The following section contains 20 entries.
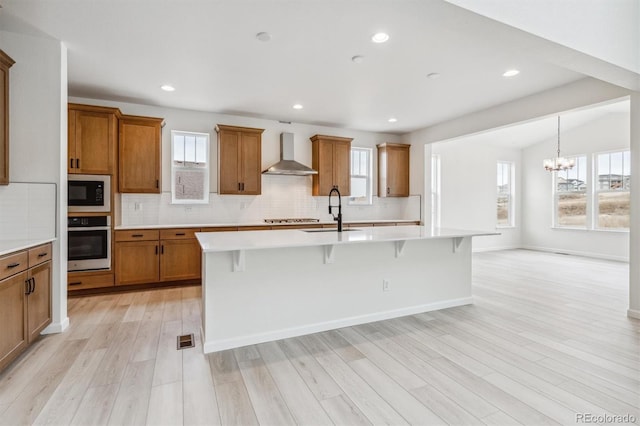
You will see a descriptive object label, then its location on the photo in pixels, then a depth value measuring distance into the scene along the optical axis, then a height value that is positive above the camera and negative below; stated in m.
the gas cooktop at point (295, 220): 5.57 -0.13
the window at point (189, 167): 5.18 +0.74
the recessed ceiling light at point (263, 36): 2.89 +1.61
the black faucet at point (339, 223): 3.52 -0.12
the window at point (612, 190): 6.89 +0.49
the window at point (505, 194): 8.62 +0.51
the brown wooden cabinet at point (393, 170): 6.55 +0.89
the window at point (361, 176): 6.59 +0.76
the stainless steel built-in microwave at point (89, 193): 4.04 +0.25
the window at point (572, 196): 7.58 +0.41
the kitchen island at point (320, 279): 2.66 -0.65
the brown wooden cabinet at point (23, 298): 2.21 -0.67
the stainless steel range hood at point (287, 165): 5.34 +0.81
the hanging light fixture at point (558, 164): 6.61 +1.01
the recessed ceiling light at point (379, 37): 2.87 +1.60
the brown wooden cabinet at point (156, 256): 4.34 -0.61
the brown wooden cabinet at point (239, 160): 5.17 +0.86
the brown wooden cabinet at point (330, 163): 5.90 +0.92
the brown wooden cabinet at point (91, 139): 4.03 +0.94
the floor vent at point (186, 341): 2.71 -1.12
